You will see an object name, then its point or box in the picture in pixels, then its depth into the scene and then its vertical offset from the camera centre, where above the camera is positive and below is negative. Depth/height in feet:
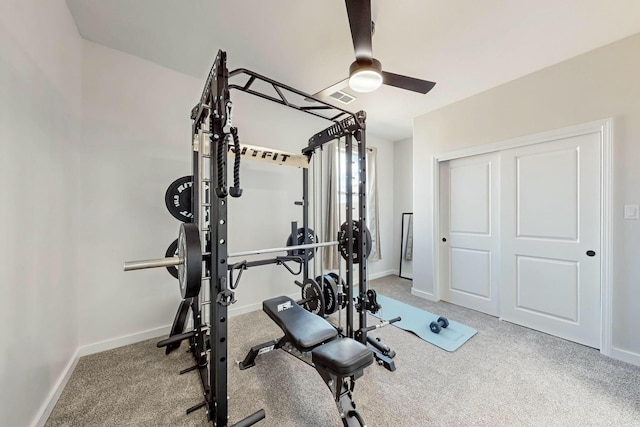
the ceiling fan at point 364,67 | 4.65 +3.51
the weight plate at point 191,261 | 4.19 -0.86
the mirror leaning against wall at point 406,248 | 15.23 -2.40
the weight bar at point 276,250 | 5.10 -0.92
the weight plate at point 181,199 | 6.95 +0.42
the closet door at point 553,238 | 7.55 -0.99
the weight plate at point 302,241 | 9.48 -1.16
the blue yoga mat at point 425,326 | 7.76 -4.26
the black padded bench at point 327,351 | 4.08 -2.64
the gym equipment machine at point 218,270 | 4.21 -1.07
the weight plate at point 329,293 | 7.88 -2.75
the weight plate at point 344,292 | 7.02 -2.42
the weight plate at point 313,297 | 7.72 -2.89
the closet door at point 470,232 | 9.91 -0.96
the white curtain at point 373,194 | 14.46 +1.05
